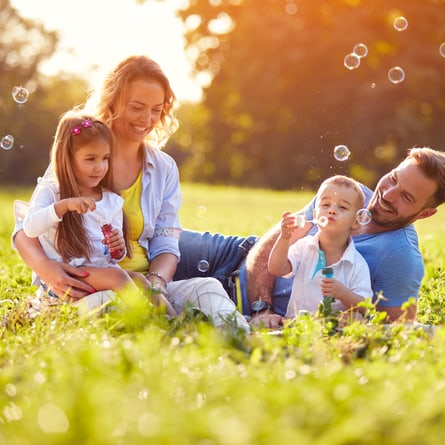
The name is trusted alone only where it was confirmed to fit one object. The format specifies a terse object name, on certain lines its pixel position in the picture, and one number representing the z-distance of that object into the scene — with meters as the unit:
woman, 3.89
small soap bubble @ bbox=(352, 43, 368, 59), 5.16
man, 3.89
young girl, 3.76
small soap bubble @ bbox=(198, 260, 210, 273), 4.62
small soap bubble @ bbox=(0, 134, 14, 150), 4.64
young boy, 3.80
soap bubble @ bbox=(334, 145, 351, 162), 4.71
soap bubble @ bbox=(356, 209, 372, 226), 3.92
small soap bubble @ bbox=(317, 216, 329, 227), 3.81
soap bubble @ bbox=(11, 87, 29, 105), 4.83
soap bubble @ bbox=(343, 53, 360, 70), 5.16
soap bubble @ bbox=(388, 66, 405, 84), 5.29
